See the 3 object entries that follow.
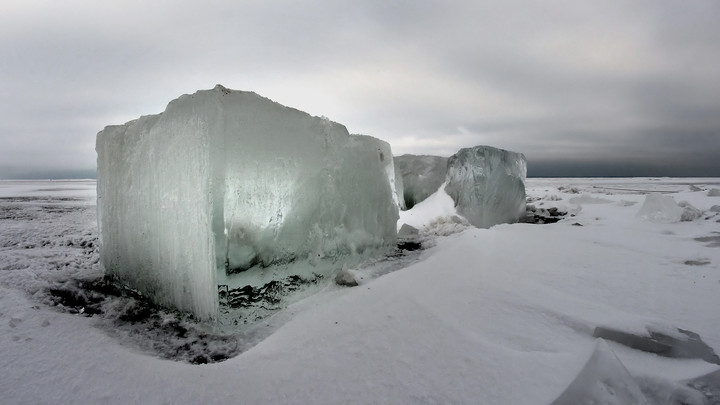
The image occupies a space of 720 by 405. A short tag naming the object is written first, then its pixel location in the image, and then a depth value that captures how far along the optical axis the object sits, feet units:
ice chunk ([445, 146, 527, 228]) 19.36
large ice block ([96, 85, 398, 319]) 5.66
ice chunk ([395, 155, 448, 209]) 23.77
